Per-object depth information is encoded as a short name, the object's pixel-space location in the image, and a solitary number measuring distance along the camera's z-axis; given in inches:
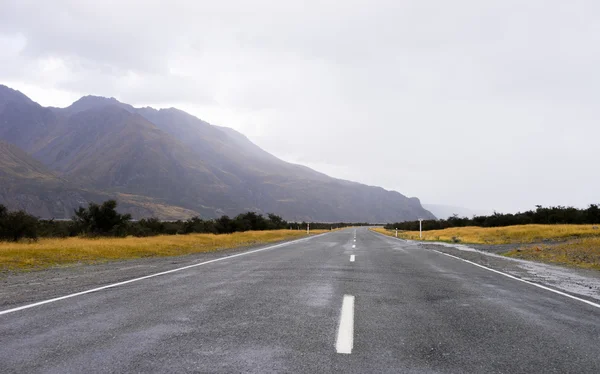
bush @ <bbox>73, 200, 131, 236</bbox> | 1146.7
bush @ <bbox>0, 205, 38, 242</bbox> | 841.5
